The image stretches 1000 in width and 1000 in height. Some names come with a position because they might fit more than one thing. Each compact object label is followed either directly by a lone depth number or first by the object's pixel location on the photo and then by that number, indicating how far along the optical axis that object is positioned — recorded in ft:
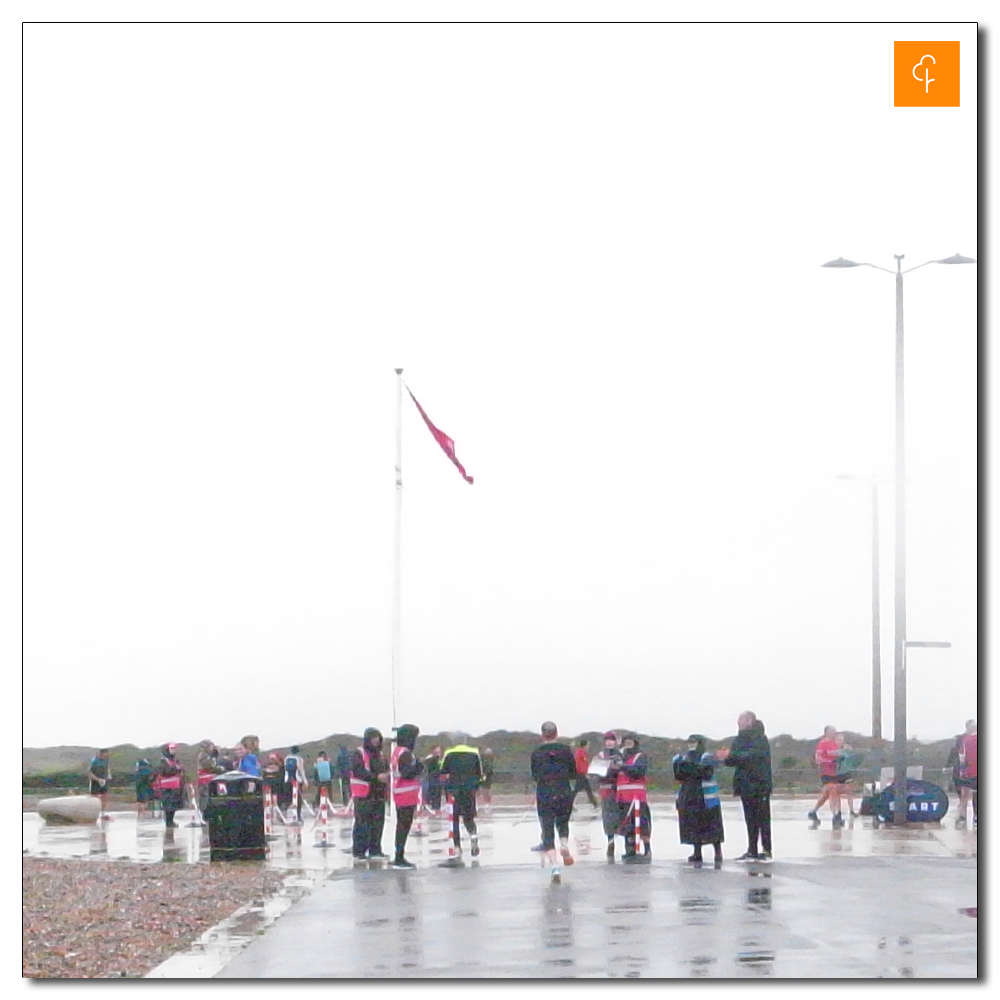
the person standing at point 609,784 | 77.82
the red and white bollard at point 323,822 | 87.74
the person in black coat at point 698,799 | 72.49
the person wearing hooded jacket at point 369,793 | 74.69
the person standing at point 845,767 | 93.50
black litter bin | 77.05
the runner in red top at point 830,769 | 92.58
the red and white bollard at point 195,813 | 104.21
